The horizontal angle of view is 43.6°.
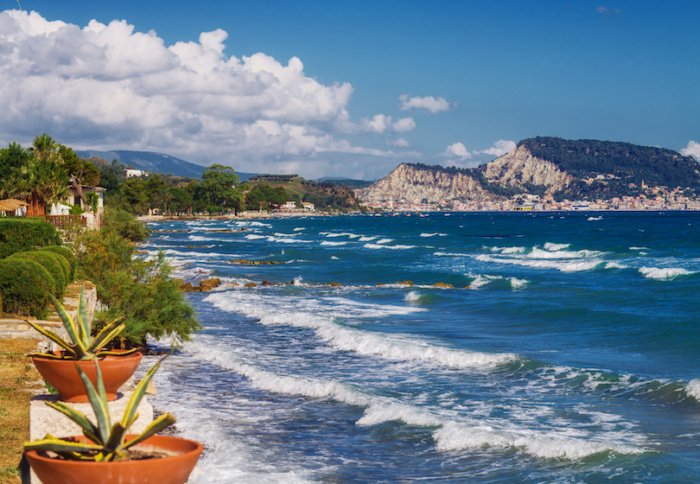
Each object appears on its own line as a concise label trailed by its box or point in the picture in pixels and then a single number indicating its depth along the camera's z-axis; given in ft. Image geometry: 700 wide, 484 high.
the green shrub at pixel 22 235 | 93.50
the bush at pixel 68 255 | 89.25
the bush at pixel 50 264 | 74.69
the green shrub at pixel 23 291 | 67.92
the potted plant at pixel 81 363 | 23.40
